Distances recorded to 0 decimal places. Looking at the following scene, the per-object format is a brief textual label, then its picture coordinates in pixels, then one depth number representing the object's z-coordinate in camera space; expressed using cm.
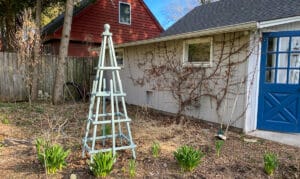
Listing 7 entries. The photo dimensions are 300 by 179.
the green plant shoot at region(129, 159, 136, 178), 310
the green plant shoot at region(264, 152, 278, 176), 320
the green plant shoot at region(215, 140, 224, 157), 386
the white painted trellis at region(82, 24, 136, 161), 349
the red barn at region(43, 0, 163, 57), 1279
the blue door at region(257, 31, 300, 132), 486
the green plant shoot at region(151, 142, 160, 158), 371
